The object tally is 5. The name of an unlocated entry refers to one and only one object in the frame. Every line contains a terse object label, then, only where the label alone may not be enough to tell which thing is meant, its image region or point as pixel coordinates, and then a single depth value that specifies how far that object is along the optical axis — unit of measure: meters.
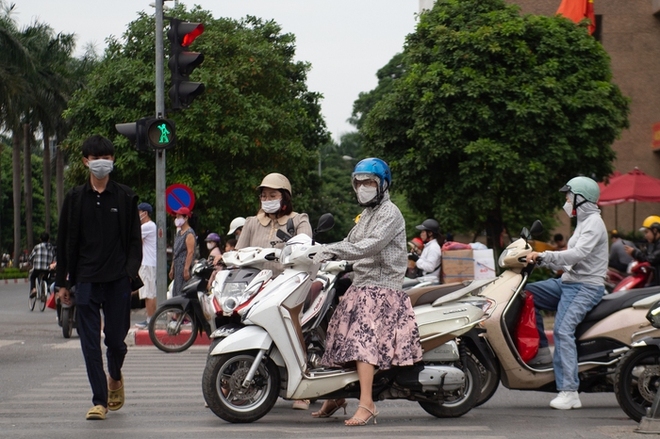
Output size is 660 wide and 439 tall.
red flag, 32.94
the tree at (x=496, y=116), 26.03
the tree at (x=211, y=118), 30.27
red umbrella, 26.28
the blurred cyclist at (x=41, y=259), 24.70
